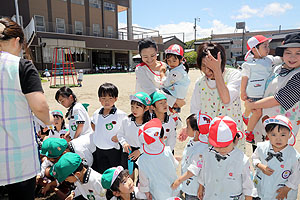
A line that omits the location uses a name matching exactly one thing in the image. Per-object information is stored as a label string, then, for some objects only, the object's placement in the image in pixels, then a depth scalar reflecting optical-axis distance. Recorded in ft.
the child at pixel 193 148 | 6.98
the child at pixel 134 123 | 8.93
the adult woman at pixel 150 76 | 10.09
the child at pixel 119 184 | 7.23
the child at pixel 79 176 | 7.47
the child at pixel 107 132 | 9.87
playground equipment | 73.13
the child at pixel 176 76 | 10.32
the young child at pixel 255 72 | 9.70
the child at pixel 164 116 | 9.32
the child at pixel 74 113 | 11.03
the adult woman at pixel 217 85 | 6.77
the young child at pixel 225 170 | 6.01
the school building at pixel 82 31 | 81.25
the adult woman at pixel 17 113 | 5.01
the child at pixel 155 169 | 6.98
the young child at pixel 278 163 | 6.89
